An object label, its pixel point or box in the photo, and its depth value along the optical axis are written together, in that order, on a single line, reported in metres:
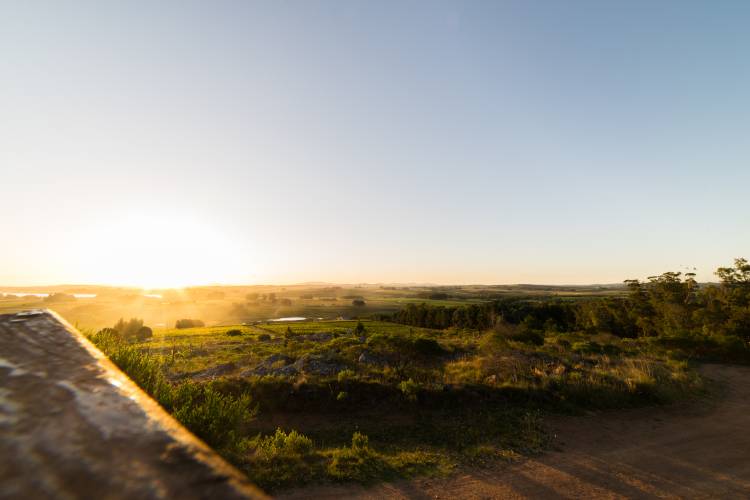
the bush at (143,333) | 56.86
